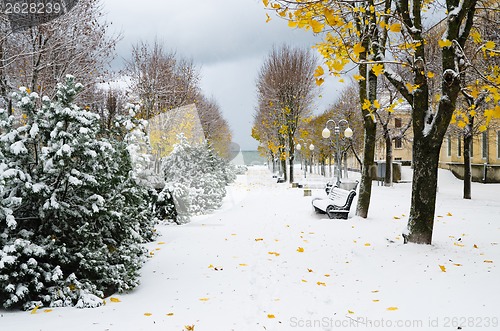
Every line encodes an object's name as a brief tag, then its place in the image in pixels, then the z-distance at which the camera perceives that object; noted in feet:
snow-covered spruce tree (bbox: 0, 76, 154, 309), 15.75
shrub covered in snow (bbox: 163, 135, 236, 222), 47.81
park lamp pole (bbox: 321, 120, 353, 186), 66.64
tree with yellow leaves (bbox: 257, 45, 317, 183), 102.89
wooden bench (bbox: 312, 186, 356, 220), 37.29
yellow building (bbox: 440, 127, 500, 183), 98.86
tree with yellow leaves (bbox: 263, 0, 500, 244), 21.86
